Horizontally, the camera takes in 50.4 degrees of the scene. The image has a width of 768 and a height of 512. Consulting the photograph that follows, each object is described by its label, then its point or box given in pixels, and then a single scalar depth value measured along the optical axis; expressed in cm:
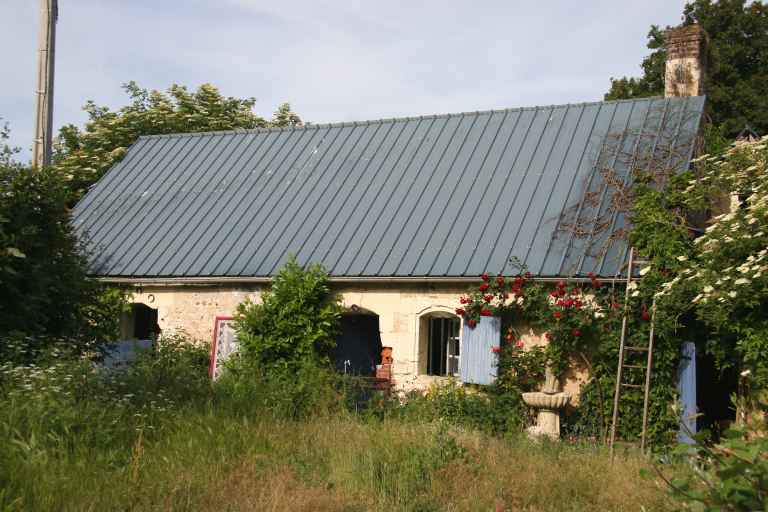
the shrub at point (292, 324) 1222
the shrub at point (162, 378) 842
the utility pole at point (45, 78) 1323
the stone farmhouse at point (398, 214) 1203
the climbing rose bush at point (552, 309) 1067
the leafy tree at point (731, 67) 2486
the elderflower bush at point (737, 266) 861
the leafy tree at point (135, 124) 2103
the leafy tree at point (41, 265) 891
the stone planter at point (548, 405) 1062
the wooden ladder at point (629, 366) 992
